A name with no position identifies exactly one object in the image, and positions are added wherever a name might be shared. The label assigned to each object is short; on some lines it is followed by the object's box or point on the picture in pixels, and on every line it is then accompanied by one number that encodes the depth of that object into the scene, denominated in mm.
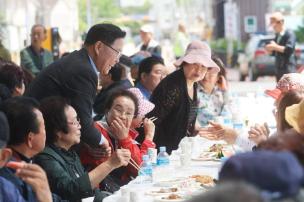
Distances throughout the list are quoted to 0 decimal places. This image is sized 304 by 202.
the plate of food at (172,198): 5897
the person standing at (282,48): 19589
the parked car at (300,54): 33779
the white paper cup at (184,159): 7985
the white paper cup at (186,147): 8133
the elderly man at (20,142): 5136
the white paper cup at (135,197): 5763
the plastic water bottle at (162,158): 7493
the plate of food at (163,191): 6264
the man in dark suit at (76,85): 7570
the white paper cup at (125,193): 5860
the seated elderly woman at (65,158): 6412
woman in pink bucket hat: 9564
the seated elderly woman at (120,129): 7731
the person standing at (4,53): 13738
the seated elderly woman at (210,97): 12413
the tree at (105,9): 59894
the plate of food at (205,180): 6487
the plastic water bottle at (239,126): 9923
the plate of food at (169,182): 6750
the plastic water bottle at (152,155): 7535
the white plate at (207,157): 8363
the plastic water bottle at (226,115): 11133
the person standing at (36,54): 16759
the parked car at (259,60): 34161
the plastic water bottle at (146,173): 7066
